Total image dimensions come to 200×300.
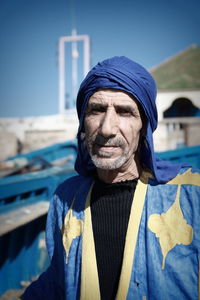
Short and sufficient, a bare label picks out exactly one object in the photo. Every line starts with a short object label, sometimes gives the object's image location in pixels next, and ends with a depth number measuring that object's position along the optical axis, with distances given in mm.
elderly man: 1139
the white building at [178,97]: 12059
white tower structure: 25808
